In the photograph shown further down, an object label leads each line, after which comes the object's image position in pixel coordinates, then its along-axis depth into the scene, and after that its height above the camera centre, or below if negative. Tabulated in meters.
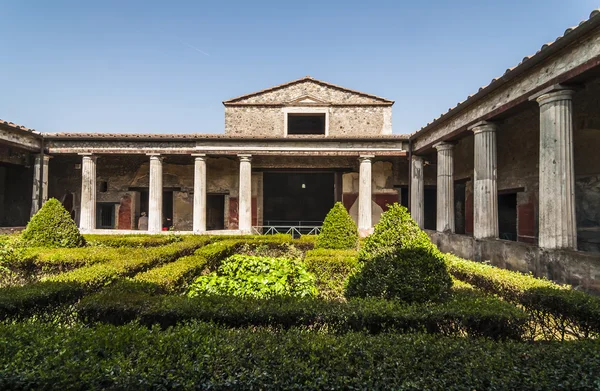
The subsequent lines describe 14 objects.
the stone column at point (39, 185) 12.41 +0.75
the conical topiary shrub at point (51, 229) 7.51 -0.59
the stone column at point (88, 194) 12.40 +0.42
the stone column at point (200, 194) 12.69 +0.46
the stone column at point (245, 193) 12.75 +0.49
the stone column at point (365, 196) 12.66 +0.42
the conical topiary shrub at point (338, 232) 8.02 -0.64
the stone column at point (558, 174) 5.92 +0.63
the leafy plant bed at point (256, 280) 4.23 -1.03
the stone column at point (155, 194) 12.50 +0.44
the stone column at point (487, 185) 8.23 +0.57
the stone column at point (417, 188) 12.67 +0.74
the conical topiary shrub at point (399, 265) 3.59 -0.68
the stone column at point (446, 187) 10.42 +0.64
